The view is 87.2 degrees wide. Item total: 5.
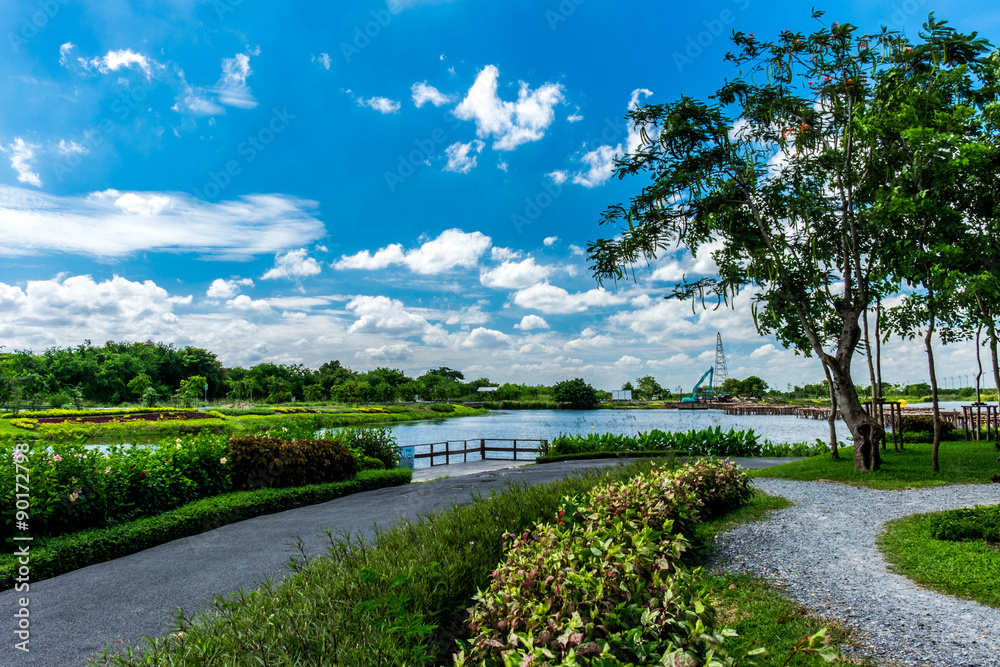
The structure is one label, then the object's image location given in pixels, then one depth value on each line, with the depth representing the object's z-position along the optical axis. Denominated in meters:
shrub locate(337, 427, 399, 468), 15.89
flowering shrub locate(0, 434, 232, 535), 7.33
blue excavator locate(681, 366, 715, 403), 100.47
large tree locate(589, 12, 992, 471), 11.87
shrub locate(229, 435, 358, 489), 11.09
